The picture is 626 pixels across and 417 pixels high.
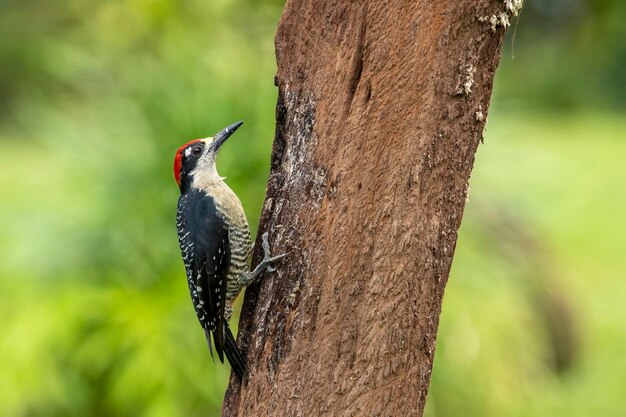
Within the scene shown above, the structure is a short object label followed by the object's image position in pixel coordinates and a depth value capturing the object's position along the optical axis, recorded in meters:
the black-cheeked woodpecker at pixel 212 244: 7.13
